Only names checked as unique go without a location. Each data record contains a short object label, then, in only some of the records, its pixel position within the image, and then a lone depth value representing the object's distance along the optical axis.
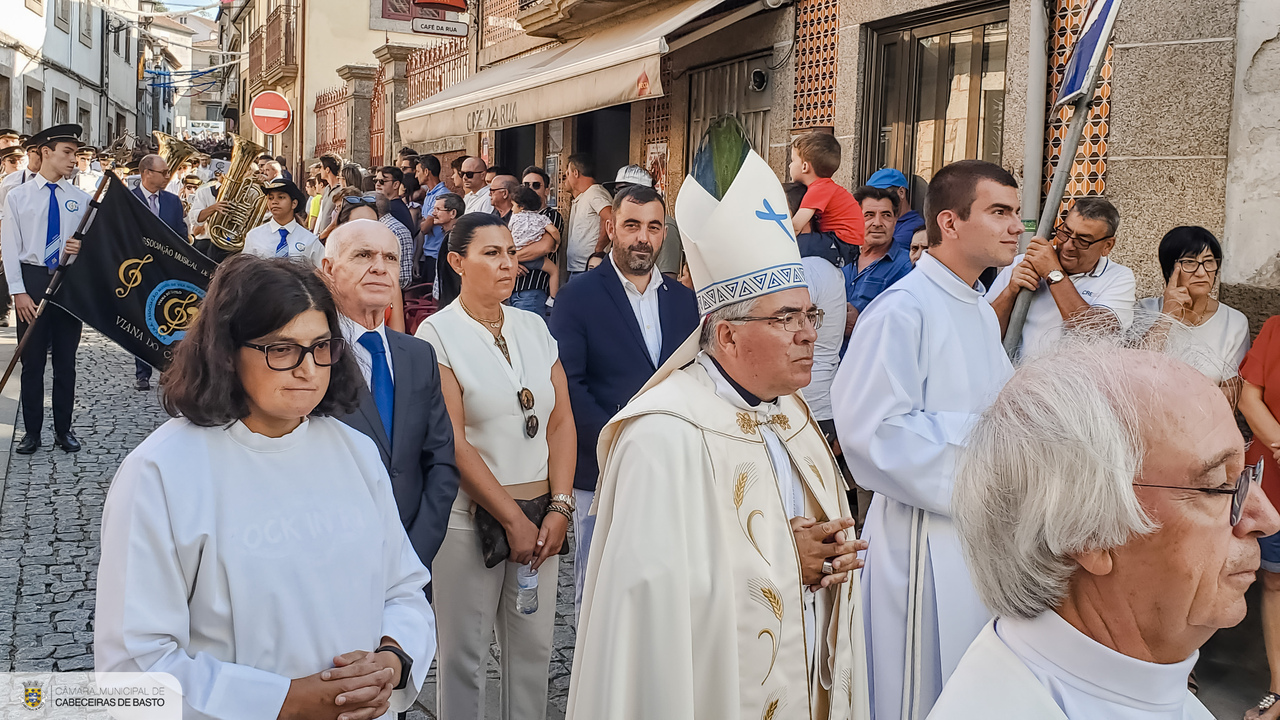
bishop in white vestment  2.52
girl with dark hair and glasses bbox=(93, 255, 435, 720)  2.23
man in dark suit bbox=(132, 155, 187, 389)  10.96
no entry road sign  20.48
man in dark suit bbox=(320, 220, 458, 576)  3.29
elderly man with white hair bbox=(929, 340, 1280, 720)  1.61
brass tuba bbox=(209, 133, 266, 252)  9.17
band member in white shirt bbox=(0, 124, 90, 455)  8.09
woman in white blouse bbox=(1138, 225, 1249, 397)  5.14
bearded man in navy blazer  4.45
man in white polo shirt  4.39
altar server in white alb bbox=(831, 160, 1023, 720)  3.23
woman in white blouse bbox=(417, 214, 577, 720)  3.77
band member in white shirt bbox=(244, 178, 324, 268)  8.05
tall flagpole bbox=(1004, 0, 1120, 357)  3.84
